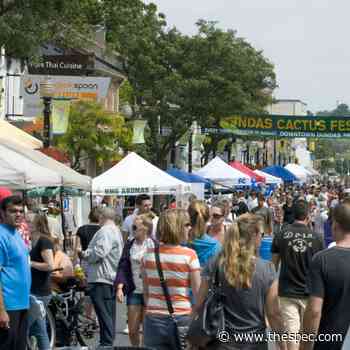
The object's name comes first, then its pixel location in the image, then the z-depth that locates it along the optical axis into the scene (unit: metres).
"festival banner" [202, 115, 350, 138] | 59.59
